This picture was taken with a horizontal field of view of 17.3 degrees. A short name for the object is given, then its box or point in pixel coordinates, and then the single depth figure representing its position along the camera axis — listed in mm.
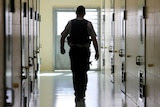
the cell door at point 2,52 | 4113
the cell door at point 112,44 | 12863
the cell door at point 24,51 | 6908
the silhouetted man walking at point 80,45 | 8312
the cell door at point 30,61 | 8887
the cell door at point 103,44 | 16358
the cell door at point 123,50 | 10302
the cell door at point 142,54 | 7522
